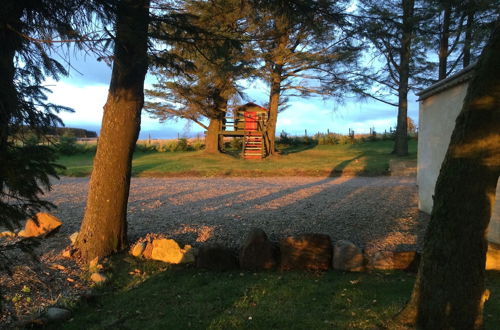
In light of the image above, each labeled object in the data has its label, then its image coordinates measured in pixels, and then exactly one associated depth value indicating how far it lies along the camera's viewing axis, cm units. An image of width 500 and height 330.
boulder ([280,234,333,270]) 448
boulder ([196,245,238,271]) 456
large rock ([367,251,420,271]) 443
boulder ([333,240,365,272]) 447
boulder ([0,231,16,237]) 575
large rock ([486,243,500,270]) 438
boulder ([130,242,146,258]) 499
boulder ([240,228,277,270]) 453
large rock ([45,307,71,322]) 336
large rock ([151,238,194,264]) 476
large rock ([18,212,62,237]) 561
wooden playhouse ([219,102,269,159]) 2239
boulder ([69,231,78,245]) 528
